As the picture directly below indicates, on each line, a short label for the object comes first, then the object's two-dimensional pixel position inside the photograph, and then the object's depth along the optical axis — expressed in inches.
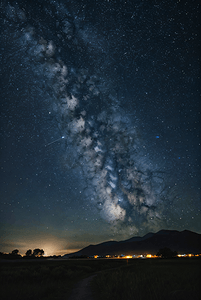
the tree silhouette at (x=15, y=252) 4408.2
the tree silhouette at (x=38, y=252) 5157.0
